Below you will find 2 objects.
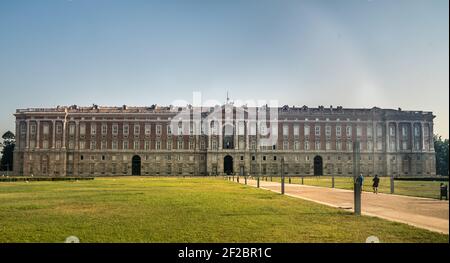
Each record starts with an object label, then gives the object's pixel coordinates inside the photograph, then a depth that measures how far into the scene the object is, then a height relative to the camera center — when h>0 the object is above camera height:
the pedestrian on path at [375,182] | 27.52 -1.79
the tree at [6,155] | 102.84 -0.61
